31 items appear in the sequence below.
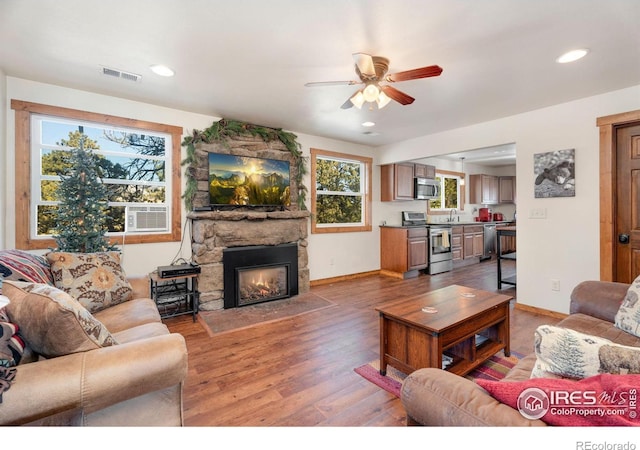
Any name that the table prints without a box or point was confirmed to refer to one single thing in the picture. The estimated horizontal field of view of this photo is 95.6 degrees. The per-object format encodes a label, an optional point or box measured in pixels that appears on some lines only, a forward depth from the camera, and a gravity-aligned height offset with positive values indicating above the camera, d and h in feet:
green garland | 11.97 +3.83
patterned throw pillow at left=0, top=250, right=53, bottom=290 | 5.28 -0.81
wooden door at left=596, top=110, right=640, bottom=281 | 9.83 +0.93
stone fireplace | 11.71 -0.45
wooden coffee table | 6.09 -2.40
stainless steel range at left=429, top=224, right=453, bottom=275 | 18.56 -1.57
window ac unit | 11.06 +0.31
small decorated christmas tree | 8.64 +0.58
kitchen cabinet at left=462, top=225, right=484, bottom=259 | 20.67 -1.19
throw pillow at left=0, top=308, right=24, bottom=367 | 3.29 -1.40
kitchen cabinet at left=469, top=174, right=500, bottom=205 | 24.23 +3.02
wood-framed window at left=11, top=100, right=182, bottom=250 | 9.27 +2.08
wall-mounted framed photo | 10.67 +1.93
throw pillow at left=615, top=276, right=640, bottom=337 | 5.44 -1.71
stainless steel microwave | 19.47 +2.51
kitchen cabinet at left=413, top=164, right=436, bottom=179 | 19.72 +3.78
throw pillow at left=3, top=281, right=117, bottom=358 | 3.63 -1.23
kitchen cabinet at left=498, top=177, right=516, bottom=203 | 25.63 +3.07
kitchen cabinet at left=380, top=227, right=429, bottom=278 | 17.29 -1.58
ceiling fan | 6.76 +3.67
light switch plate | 11.41 +0.46
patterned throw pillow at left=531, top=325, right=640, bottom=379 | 3.02 -1.48
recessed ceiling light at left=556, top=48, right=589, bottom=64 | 7.38 +4.42
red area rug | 6.57 -3.58
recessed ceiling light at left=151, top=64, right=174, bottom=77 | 8.21 +4.51
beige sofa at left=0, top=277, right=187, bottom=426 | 3.09 -1.85
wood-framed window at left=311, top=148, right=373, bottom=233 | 16.15 +1.97
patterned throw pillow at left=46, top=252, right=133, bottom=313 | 6.87 -1.30
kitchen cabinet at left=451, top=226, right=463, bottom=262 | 19.83 -1.25
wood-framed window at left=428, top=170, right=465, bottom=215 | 22.76 +2.55
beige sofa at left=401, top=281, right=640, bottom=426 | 2.51 -1.68
